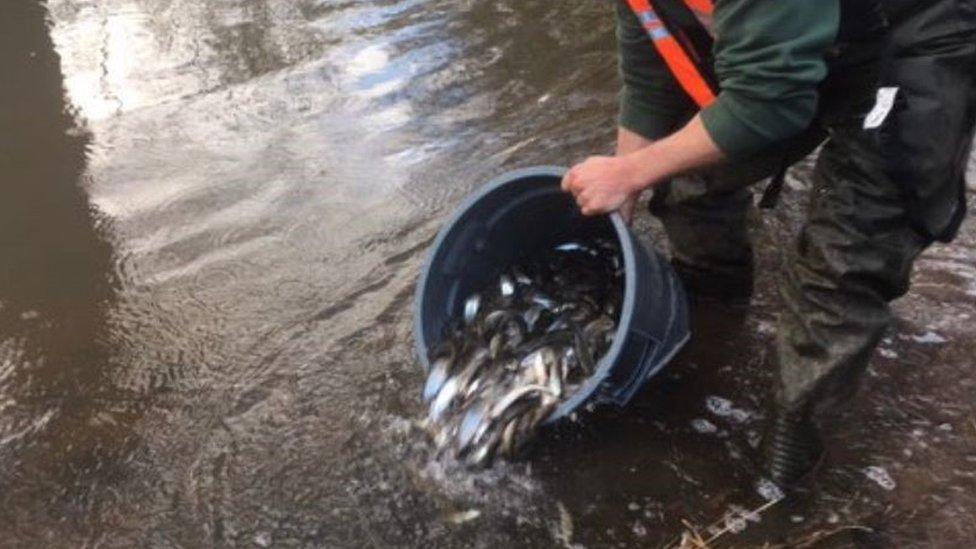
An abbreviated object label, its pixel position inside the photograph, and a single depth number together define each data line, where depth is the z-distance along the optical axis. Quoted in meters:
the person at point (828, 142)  2.27
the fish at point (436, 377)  2.89
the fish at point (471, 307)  3.18
